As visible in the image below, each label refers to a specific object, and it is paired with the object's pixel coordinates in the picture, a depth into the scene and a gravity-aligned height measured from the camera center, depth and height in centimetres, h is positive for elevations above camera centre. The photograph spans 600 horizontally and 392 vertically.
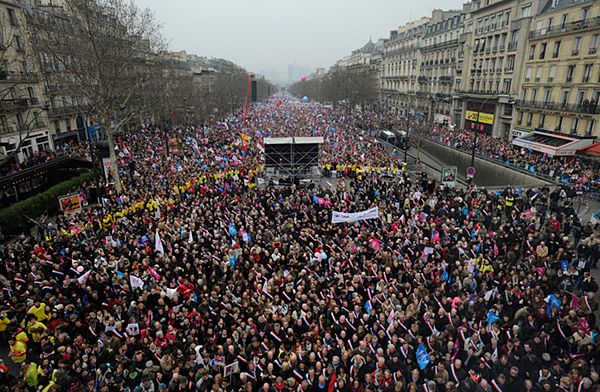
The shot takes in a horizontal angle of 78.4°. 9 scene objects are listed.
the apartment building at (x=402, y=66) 6856 +263
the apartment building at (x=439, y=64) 5384 +232
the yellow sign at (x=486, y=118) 4400 -456
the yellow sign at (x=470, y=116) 4659 -453
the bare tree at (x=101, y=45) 2291 +227
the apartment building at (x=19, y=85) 3020 -9
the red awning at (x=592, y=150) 2759 -524
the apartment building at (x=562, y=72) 3019 +59
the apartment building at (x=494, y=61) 3875 +205
